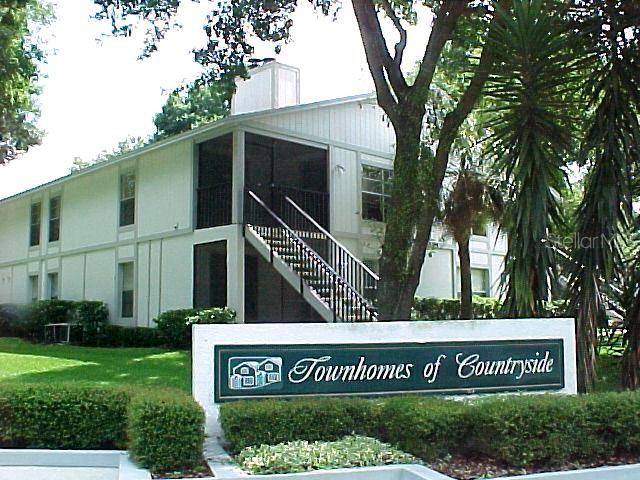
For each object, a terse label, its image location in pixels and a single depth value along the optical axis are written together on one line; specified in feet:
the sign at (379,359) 24.20
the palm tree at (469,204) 61.98
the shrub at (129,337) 63.14
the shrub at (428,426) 21.89
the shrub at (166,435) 20.15
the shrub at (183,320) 53.36
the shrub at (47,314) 72.54
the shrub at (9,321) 79.66
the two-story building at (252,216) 55.98
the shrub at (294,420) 22.16
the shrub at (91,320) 69.72
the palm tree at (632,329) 35.55
